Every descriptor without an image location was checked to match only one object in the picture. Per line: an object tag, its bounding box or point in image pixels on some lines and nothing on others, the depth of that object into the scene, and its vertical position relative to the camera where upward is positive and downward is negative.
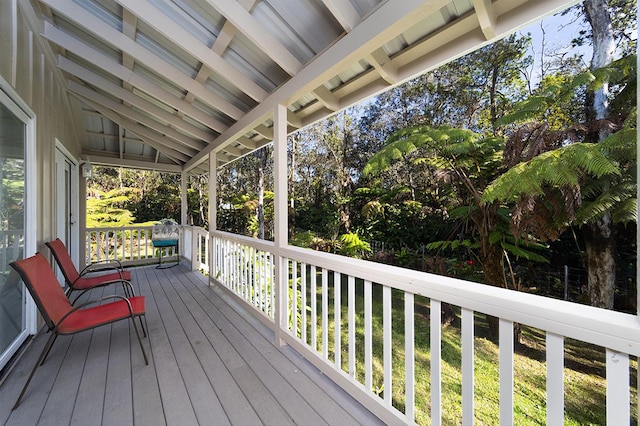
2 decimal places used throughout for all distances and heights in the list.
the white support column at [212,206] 4.23 +0.10
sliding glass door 1.98 -0.06
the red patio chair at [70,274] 2.78 -0.69
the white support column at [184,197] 6.16 +0.37
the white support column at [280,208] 2.42 +0.03
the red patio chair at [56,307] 1.77 -0.74
